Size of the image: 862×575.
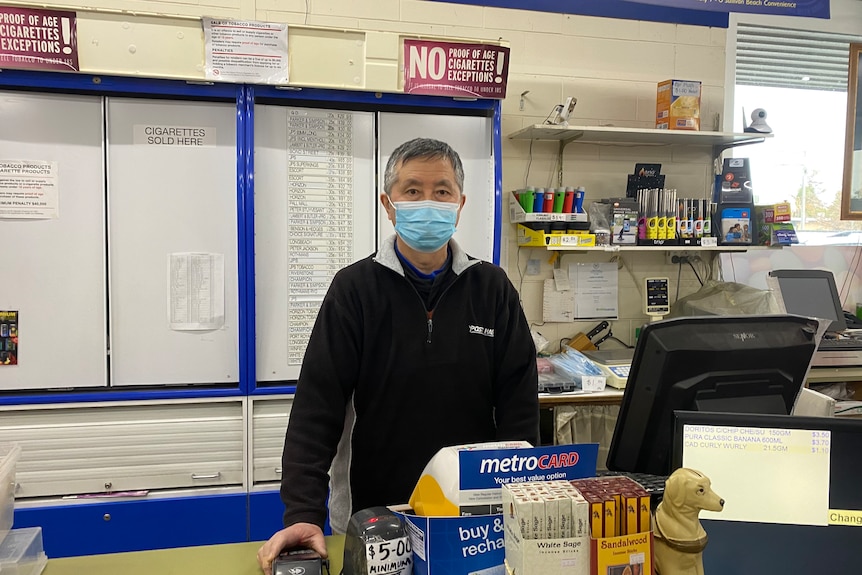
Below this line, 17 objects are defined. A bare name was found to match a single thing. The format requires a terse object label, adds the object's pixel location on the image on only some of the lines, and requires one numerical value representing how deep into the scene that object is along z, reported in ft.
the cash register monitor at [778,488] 3.27
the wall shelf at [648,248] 10.23
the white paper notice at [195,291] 8.59
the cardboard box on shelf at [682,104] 10.80
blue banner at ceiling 11.18
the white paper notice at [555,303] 11.48
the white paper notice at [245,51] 8.00
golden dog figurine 2.80
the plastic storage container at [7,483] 3.66
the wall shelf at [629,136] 10.36
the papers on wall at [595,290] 11.64
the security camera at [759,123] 11.07
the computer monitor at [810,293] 11.45
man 5.04
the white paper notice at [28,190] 8.14
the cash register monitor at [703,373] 4.02
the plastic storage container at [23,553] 3.60
